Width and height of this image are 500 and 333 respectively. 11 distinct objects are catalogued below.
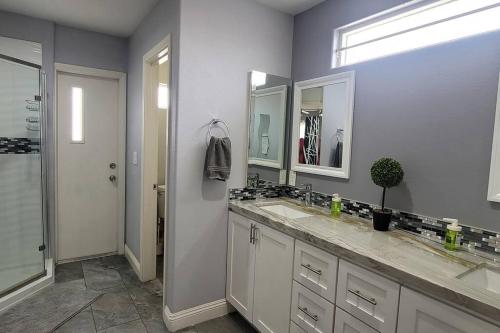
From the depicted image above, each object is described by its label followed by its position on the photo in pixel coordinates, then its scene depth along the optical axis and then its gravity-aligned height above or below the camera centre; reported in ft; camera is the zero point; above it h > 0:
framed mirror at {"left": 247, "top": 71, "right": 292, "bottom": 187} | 7.72 +0.56
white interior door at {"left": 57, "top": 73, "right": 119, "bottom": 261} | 10.29 -0.98
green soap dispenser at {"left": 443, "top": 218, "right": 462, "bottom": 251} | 4.60 -1.29
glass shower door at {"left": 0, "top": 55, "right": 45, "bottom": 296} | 8.30 -1.18
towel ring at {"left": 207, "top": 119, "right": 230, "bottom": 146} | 7.09 +0.53
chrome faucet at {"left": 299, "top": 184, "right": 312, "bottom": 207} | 7.57 -1.21
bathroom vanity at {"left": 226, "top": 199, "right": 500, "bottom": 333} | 3.39 -1.87
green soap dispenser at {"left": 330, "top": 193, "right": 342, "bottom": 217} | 6.63 -1.30
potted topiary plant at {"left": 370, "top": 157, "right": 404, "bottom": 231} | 5.47 -0.47
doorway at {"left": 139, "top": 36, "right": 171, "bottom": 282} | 8.89 -0.92
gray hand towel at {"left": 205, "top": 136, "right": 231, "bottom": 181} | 6.88 -0.33
